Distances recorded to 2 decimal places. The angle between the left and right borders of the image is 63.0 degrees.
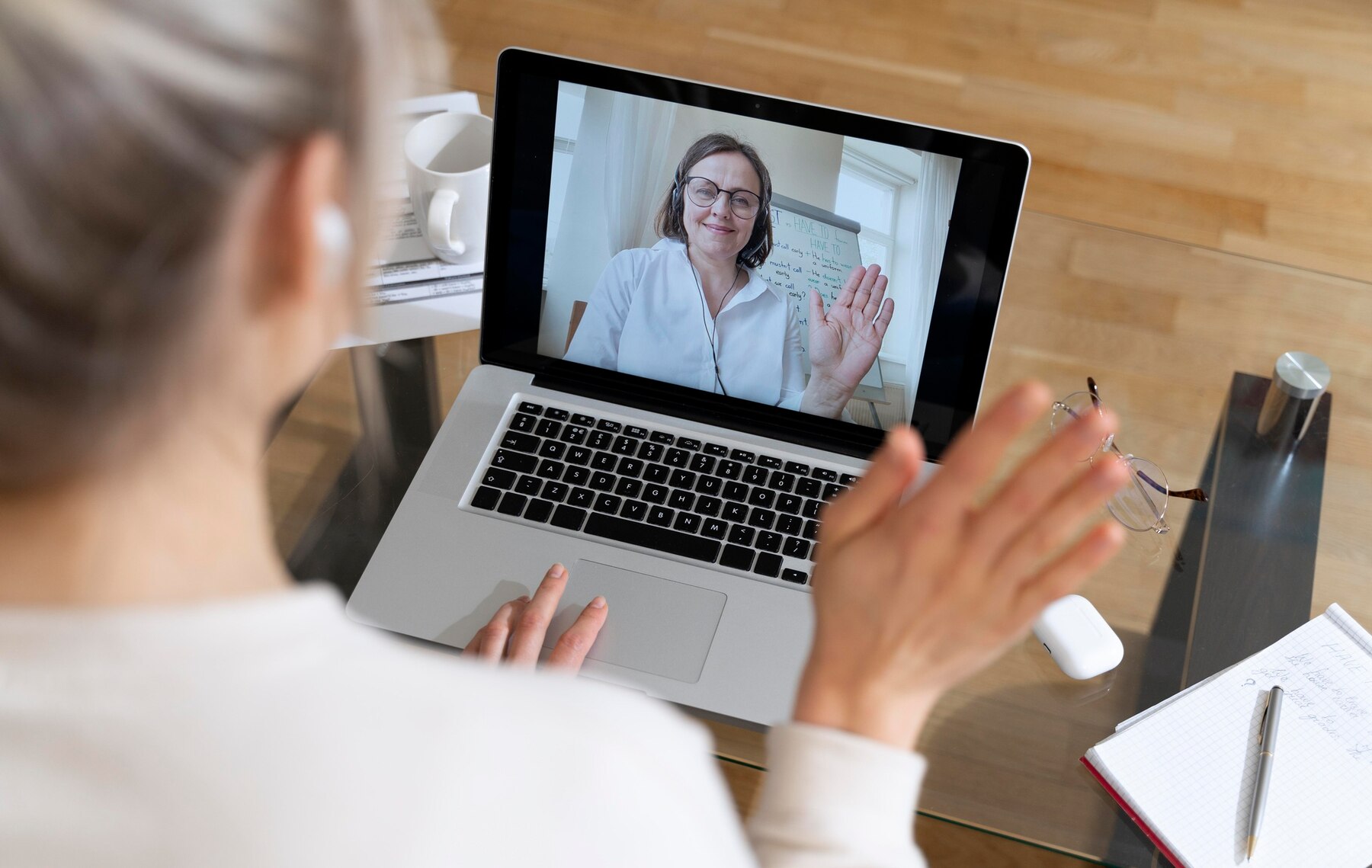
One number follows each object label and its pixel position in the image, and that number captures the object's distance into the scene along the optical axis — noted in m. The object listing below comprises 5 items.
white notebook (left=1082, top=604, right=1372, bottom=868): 0.83
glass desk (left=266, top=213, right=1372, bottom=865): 0.91
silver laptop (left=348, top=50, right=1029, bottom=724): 0.95
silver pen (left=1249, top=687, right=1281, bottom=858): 0.82
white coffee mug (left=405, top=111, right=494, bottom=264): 1.15
